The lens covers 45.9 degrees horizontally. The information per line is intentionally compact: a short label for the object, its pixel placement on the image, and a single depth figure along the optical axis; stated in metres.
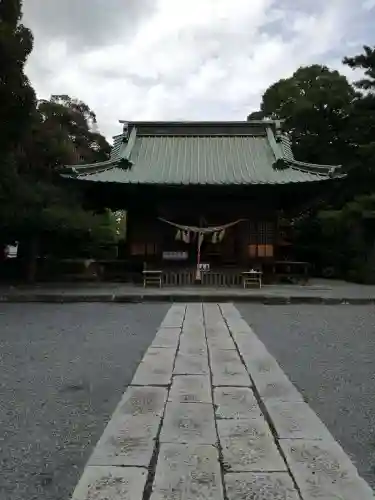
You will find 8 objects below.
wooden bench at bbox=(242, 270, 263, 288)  12.96
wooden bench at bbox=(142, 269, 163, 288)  12.95
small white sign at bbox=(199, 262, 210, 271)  13.62
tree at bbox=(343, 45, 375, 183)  17.09
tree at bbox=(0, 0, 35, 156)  9.66
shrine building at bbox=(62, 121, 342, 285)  13.63
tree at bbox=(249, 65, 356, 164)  20.81
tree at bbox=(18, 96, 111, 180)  13.62
